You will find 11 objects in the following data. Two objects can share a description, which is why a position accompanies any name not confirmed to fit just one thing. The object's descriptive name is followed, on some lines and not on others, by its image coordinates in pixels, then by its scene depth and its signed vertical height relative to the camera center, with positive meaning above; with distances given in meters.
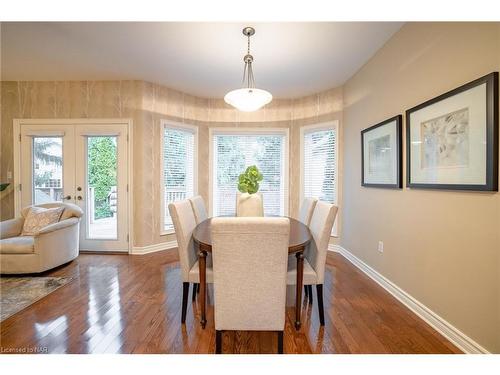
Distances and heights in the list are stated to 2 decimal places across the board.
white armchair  2.74 -0.73
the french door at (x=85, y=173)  3.70 +0.19
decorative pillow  3.11 -0.46
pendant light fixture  2.24 +0.86
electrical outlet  2.65 -0.72
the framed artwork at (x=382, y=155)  2.36 +0.35
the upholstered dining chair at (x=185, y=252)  1.80 -0.54
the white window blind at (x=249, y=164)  4.46 +0.40
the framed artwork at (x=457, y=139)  1.43 +0.33
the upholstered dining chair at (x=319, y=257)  1.77 -0.58
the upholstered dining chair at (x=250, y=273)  1.29 -0.52
